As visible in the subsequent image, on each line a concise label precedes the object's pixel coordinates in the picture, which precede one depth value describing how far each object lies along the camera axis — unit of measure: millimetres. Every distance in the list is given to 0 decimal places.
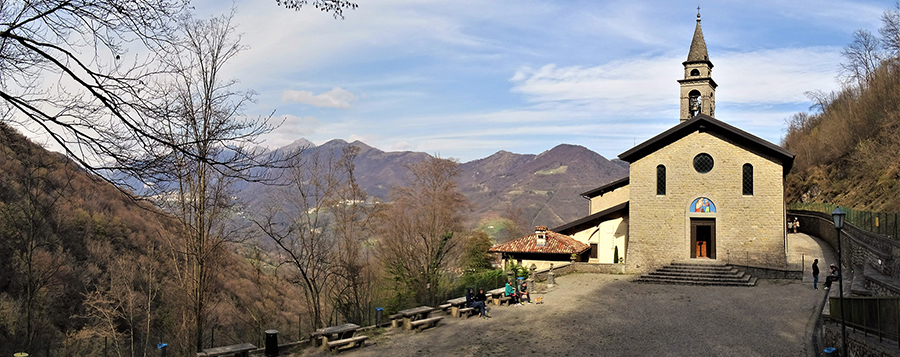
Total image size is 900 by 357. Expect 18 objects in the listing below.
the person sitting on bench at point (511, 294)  20531
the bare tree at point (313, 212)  25703
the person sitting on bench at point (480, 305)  18422
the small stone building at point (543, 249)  28375
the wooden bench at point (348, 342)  13986
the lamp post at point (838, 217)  13531
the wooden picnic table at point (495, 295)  20703
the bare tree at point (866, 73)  57231
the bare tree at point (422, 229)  34062
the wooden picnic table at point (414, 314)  16720
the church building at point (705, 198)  25266
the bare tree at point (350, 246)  29672
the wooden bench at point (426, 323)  16375
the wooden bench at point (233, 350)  12367
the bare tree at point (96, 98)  5594
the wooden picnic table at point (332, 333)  14411
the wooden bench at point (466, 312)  18375
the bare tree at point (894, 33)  43156
